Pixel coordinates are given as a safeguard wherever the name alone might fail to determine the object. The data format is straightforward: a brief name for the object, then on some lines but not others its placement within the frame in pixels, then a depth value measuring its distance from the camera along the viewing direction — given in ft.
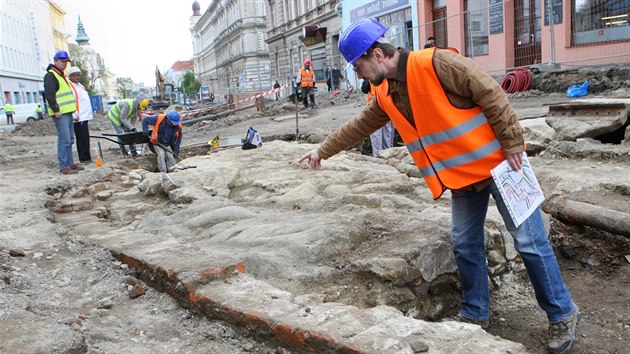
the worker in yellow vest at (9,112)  86.89
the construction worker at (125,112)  36.50
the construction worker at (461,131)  8.40
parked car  91.18
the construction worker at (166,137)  30.01
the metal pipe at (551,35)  40.86
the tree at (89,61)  226.95
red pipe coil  41.47
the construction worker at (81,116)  28.27
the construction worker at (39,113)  96.24
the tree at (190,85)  265.34
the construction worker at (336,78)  83.11
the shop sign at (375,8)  70.54
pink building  39.27
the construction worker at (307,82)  62.13
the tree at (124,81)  375.86
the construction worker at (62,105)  25.29
